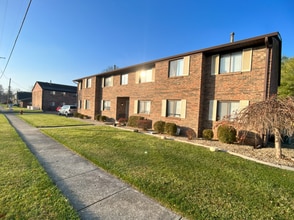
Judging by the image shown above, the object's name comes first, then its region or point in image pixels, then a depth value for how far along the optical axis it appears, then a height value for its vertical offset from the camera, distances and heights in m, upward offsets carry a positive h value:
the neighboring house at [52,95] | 37.62 +2.01
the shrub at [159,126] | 11.39 -1.21
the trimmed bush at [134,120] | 14.06 -1.10
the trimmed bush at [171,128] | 10.81 -1.26
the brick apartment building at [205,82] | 8.38 +1.85
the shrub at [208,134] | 9.62 -1.33
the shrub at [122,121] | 15.71 -1.35
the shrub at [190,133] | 10.10 -1.41
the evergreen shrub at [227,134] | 8.55 -1.14
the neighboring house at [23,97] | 52.28 +1.34
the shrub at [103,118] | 18.03 -1.31
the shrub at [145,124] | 12.80 -1.26
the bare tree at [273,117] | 5.75 -0.10
